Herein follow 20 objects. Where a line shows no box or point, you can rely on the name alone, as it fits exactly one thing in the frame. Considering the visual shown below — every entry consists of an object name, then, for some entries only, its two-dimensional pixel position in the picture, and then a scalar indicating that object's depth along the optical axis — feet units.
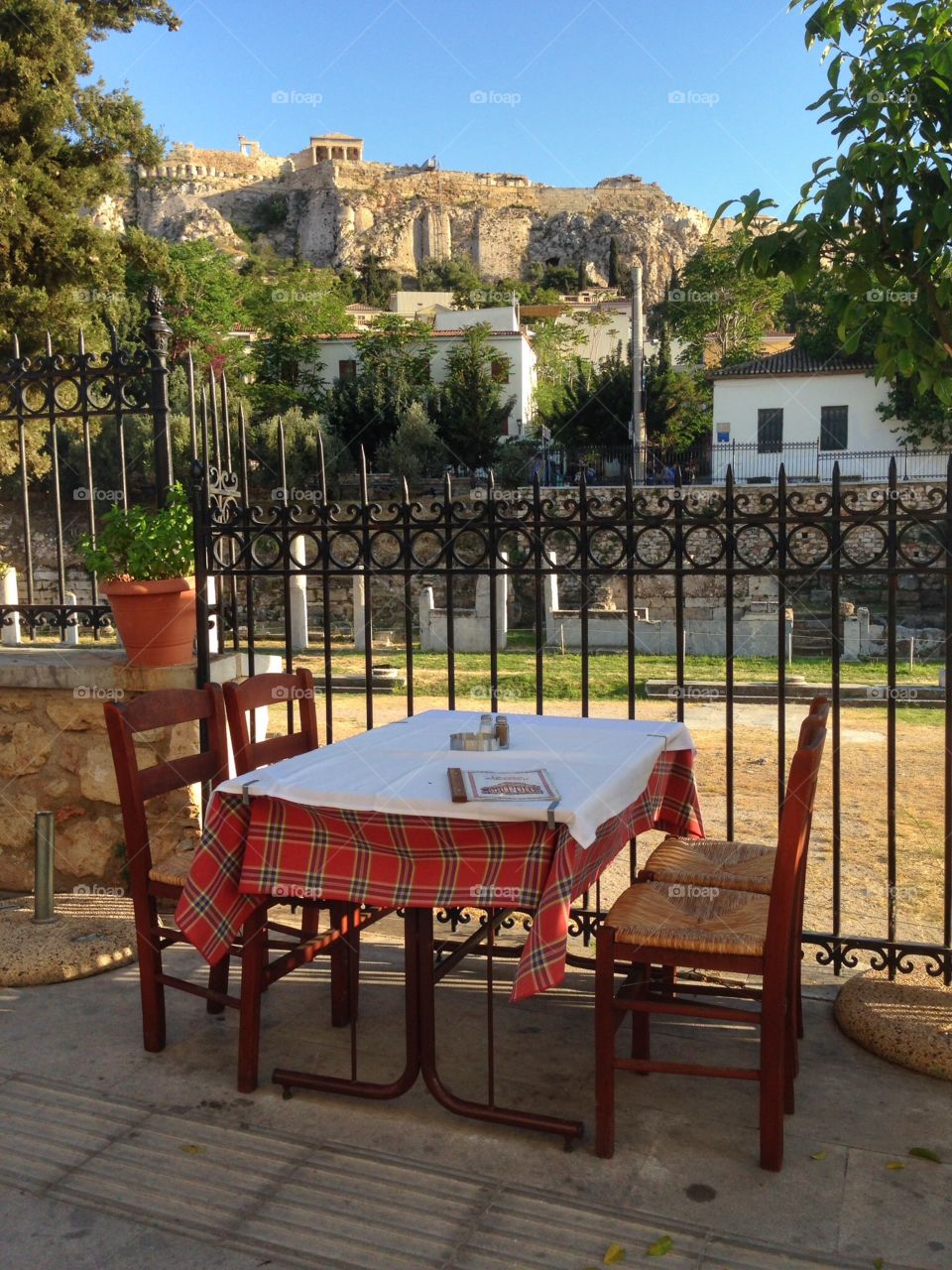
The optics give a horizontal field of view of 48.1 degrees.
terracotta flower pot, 14.05
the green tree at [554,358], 131.34
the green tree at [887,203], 9.21
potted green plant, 14.12
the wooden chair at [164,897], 9.36
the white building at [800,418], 108.78
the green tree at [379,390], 105.40
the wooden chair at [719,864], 9.74
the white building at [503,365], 116.88
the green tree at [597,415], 117.29
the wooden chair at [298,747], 10.43
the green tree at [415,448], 98.48
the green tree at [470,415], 103.50
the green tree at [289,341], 115.85
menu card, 8.15
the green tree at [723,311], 151.12
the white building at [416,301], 194.24
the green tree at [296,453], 88.94
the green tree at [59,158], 54.39
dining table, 8.02
